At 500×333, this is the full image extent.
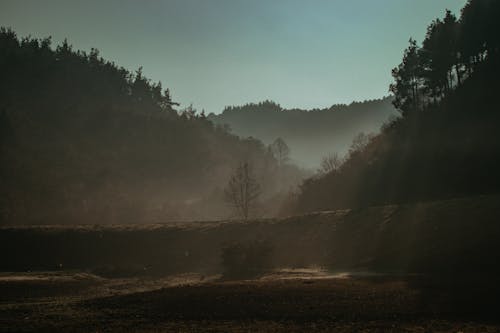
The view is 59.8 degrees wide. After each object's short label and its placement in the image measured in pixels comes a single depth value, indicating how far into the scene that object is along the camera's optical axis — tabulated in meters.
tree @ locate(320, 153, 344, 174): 112.81
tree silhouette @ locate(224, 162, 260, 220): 84.16
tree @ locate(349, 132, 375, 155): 120.60
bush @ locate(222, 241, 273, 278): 38.59
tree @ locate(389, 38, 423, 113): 77.44
